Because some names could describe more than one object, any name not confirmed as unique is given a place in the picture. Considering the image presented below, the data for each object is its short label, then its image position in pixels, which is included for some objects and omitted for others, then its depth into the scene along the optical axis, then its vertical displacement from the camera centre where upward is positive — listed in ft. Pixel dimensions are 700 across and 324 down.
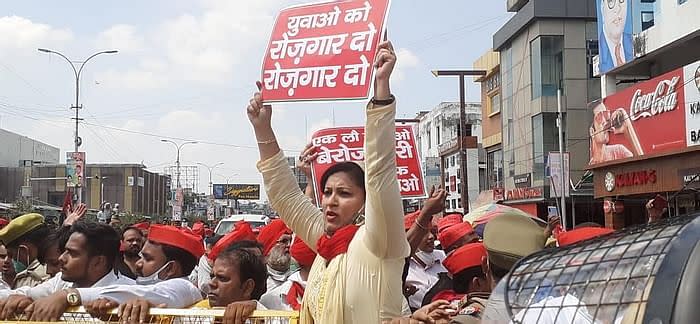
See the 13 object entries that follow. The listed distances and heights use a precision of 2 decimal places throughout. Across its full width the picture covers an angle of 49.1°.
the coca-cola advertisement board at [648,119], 59.47 +6.73
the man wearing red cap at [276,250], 19.06 -1.28
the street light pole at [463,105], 90.78 +11.08
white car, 51.78 -1.48
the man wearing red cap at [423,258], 12.64 -1.46
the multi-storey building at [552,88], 109.40 +15.94
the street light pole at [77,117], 112.16 +13.40
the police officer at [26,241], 19.08 -0.96
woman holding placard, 8.79 -0.45
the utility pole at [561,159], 69.55 +3.88
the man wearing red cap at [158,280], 9.73 -1.21
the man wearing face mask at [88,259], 12.97 -0.97
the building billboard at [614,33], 74.64 +16.38
